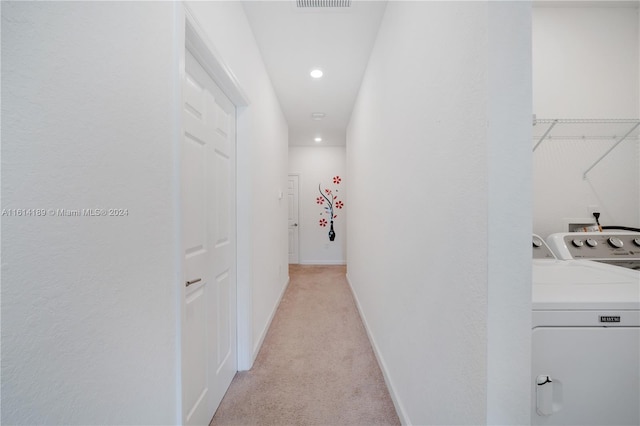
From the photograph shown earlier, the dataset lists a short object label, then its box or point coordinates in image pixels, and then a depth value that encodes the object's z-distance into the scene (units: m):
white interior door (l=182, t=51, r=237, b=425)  1.16
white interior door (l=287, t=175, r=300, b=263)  5.50
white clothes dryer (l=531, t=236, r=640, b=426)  0.78
